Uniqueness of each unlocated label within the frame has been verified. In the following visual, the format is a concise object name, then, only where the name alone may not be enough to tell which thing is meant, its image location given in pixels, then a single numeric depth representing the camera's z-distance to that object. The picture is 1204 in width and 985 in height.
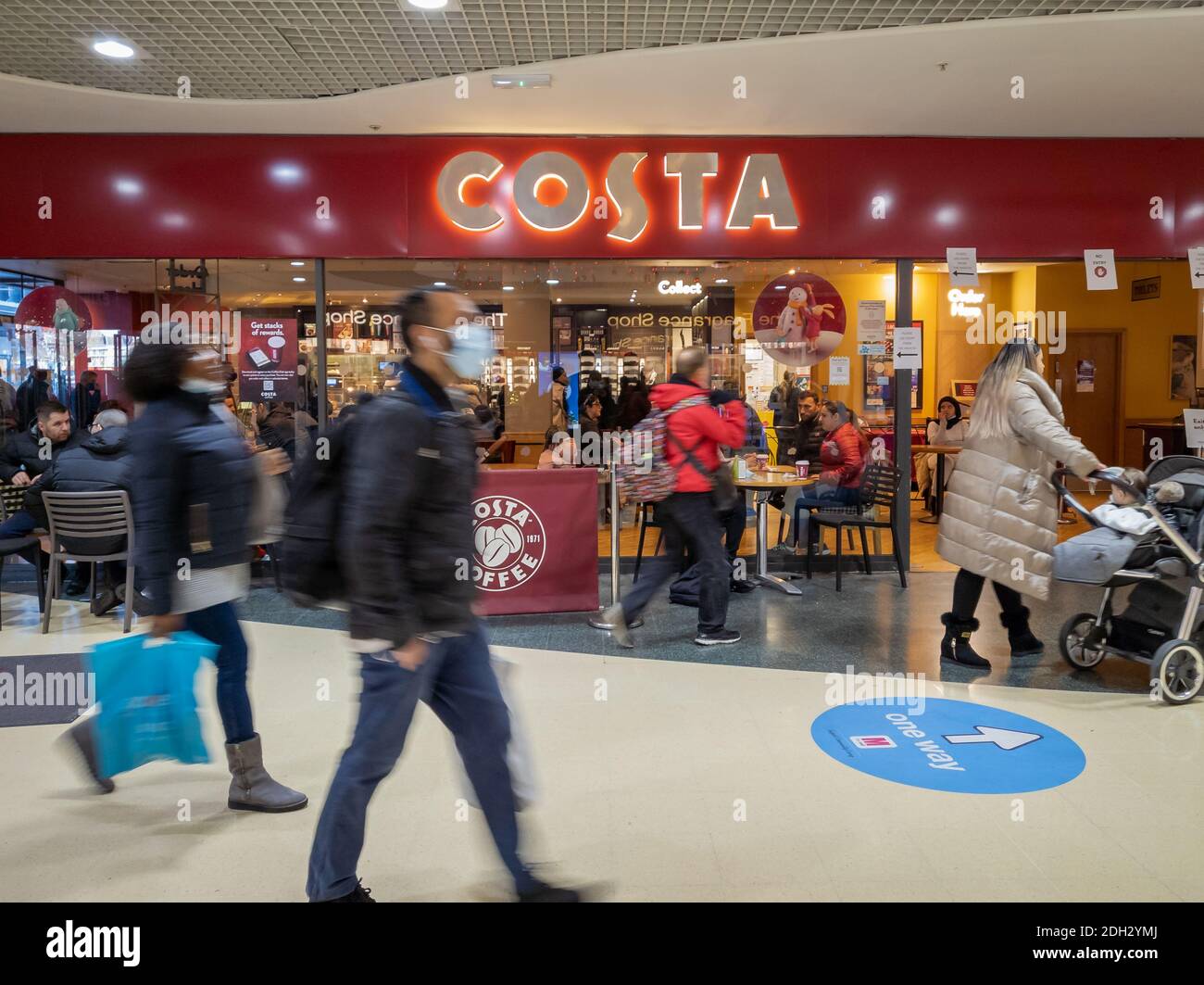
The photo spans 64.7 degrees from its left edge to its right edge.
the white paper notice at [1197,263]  7.65
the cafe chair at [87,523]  5.61
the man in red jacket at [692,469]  5.19
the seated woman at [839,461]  7.16
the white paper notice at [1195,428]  7.46
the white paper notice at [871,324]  7.75
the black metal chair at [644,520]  6.88
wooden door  12.78
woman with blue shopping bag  2.88
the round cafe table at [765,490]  6.49
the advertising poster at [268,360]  7.64
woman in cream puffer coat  4.70
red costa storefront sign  7.43
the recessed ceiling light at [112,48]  5.62
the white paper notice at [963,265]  7.58
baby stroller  4.39
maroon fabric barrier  5.98
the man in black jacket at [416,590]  2.15
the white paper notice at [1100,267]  7.61
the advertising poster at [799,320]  7.80
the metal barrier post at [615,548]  5.95
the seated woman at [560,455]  6.85
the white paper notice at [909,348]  7.54
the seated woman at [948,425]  10.59
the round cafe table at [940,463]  10.00
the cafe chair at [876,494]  7.02
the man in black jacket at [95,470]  5.79
